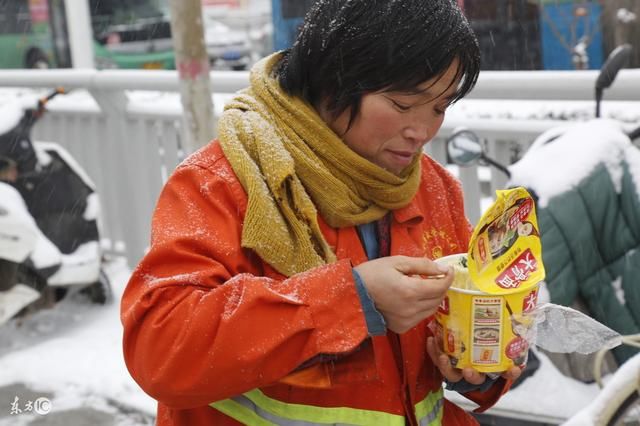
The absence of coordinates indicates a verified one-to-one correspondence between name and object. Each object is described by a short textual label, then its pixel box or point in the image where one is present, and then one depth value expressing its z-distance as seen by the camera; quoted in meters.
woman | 1.43
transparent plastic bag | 1.68
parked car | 21.19
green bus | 17.45
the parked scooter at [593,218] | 2.88
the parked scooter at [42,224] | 4.98
